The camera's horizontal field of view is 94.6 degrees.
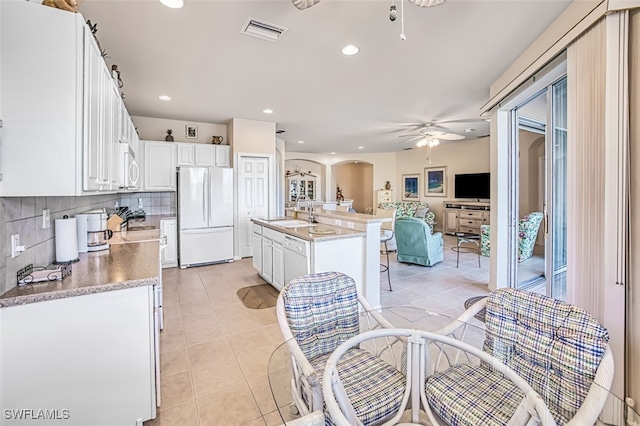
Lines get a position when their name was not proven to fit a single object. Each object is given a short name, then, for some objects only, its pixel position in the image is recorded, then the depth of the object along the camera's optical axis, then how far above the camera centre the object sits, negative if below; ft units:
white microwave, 8.10 +1.31
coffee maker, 7.45 -0.50
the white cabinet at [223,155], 18.26 +3.46
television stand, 24.57 -0.51
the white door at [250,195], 18.25 +1.01
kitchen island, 9.82 -1.39
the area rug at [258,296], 11.37 -3.52
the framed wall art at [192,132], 18.62 +5.02
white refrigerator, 16.26 -0.22
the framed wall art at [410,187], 31.89 +2.47
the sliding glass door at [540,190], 9.18 +0.81
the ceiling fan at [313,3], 5.40 +4.01
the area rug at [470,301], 11.30 -3.62
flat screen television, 24.99 +2.10
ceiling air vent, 7.93 +5.05
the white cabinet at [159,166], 16.65 +2.62
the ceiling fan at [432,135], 19.96 +5.16
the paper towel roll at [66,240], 6.20 -0.59
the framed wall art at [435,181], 29.00 +2.85
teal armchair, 16.35 -1.87
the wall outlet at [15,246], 4.82 -0.56
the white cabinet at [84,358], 4.47 -2.36
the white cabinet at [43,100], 4.31 +1.70
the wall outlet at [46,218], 5.97 -0.12
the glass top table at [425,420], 3.37 -2.57
